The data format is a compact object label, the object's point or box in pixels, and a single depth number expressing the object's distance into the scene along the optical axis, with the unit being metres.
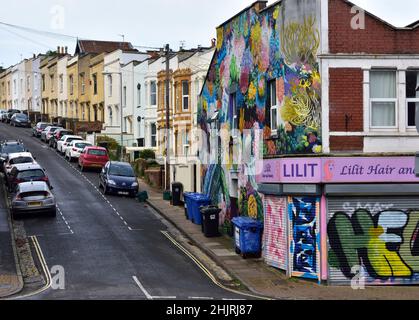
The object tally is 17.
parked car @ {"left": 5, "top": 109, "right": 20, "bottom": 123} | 92.69
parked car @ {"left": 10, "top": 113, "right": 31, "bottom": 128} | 88.19
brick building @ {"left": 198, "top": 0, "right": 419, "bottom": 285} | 23.69
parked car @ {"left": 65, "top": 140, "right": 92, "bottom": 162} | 57.41
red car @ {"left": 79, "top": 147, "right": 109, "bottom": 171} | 52.41
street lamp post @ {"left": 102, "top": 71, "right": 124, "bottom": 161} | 58.91
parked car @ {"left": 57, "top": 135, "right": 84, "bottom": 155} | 61.04
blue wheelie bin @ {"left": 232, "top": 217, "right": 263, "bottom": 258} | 27.73
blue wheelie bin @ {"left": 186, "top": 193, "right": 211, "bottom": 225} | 35.22
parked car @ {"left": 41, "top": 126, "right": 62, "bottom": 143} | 70.12
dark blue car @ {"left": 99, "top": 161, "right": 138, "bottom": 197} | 43.16
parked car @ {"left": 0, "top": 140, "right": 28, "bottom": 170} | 53.10
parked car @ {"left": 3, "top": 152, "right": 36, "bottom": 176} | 46.38
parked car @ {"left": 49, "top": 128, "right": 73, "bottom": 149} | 66.14
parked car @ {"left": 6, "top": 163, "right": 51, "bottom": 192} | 40.31
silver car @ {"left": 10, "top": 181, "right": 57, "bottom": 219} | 35.09
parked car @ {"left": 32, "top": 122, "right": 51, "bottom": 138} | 74.81
